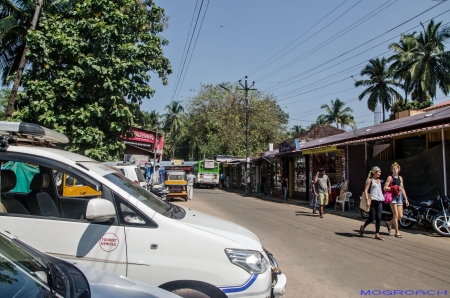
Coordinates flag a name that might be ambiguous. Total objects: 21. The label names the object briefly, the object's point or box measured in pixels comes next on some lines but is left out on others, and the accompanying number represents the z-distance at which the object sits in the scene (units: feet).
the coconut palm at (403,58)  127.13
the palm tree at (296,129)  269.56
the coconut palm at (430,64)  119.85
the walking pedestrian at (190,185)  73.84
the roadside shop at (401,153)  38.54
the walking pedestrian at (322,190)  44.19
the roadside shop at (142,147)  72.49
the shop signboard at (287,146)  74.49
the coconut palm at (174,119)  218.59
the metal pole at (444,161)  36.42
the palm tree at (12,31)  45.92
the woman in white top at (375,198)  28.86
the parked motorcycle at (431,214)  32.01
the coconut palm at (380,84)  148.46
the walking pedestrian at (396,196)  30.28
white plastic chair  52.80
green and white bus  131.54
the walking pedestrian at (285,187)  75.41
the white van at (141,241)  9.84
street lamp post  101.19
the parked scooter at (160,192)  47.64
